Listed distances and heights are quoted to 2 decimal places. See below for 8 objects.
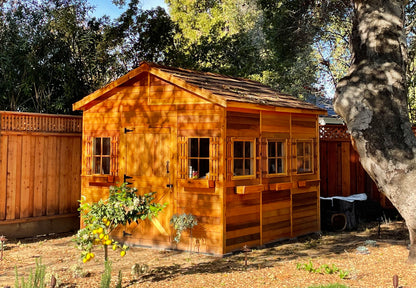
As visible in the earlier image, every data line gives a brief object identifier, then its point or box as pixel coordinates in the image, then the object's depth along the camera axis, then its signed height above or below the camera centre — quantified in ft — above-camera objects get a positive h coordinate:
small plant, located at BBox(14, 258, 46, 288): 14.49 -3.57
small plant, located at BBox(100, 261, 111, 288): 15.25 -3.72
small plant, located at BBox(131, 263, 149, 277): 20.70 -4.62
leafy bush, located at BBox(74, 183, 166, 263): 18.89 -1.98
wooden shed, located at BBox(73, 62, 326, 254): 25.85 +1.04
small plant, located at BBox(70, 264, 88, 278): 20.79 -4.76
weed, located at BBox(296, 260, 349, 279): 19.77 -4.43
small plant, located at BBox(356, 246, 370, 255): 24.07 -4.35
